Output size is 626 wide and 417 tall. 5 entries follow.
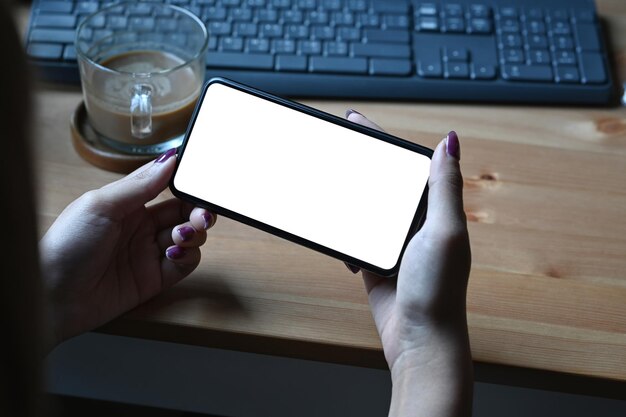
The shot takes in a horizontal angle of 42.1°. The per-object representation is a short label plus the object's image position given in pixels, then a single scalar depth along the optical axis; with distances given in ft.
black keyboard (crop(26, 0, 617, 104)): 2.54
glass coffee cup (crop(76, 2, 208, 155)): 2.27
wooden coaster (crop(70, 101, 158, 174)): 2.34
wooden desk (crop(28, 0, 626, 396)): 2.06
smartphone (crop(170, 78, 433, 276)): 2.02
